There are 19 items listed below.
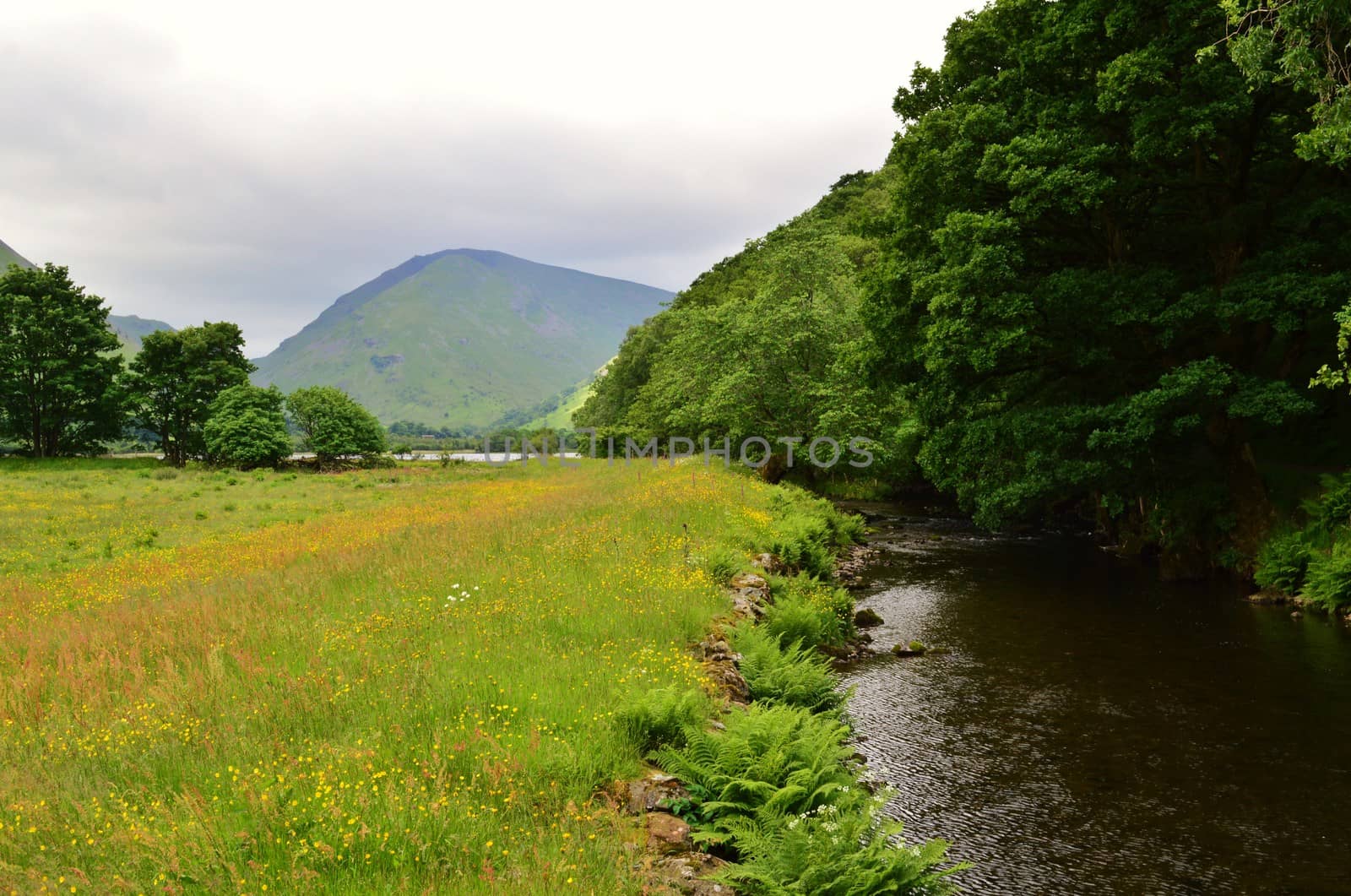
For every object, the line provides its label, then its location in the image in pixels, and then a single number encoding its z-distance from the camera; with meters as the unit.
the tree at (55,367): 68.31
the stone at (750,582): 15.05
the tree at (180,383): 74.25
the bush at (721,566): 14.85
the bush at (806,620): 13.15
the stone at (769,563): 17.39
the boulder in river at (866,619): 16.72
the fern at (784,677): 10.05
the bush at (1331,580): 15.44
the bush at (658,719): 7.44
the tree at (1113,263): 16.55
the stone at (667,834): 6.07
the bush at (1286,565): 17.11
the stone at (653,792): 6.61
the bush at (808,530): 19.30
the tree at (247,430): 66.50
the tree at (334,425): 81.75
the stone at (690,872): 5.50
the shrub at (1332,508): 16.73
